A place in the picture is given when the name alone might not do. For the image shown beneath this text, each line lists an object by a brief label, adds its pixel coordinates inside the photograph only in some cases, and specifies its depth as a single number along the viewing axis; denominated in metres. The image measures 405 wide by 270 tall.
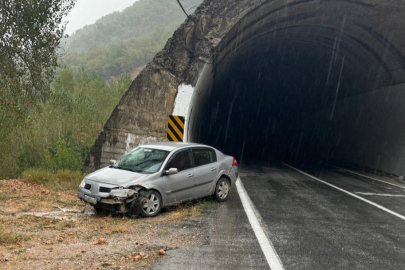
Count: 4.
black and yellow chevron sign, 14.52
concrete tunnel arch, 14.72
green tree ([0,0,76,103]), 14.93
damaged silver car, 8.22
